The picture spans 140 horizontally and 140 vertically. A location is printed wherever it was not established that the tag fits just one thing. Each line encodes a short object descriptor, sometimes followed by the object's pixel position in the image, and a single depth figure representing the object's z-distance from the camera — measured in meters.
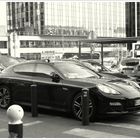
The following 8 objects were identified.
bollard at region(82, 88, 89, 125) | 7.74
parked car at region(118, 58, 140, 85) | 14.51
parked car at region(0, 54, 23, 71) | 15.96
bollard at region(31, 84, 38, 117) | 8.81
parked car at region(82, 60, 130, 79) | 13.49
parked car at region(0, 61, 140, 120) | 8.10
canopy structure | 20.67
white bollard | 4.36
